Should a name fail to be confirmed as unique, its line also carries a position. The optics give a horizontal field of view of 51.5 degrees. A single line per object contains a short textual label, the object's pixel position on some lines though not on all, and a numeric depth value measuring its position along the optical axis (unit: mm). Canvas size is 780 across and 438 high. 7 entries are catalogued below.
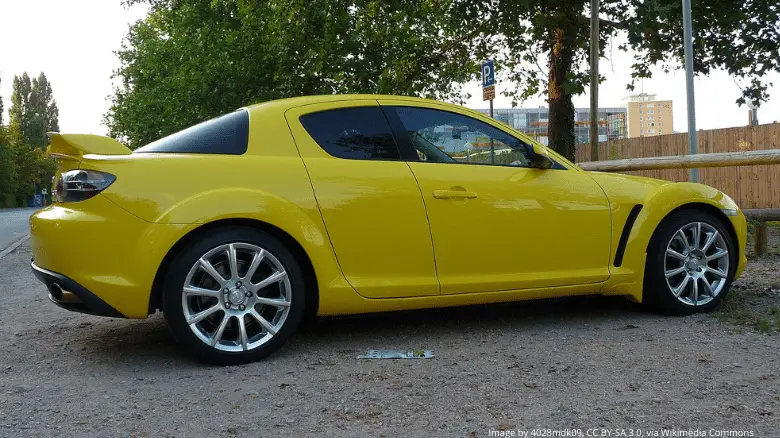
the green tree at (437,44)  14297
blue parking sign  10748
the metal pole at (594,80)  12336
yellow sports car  4168
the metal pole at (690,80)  11281
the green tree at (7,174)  86562
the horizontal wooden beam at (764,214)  8258
